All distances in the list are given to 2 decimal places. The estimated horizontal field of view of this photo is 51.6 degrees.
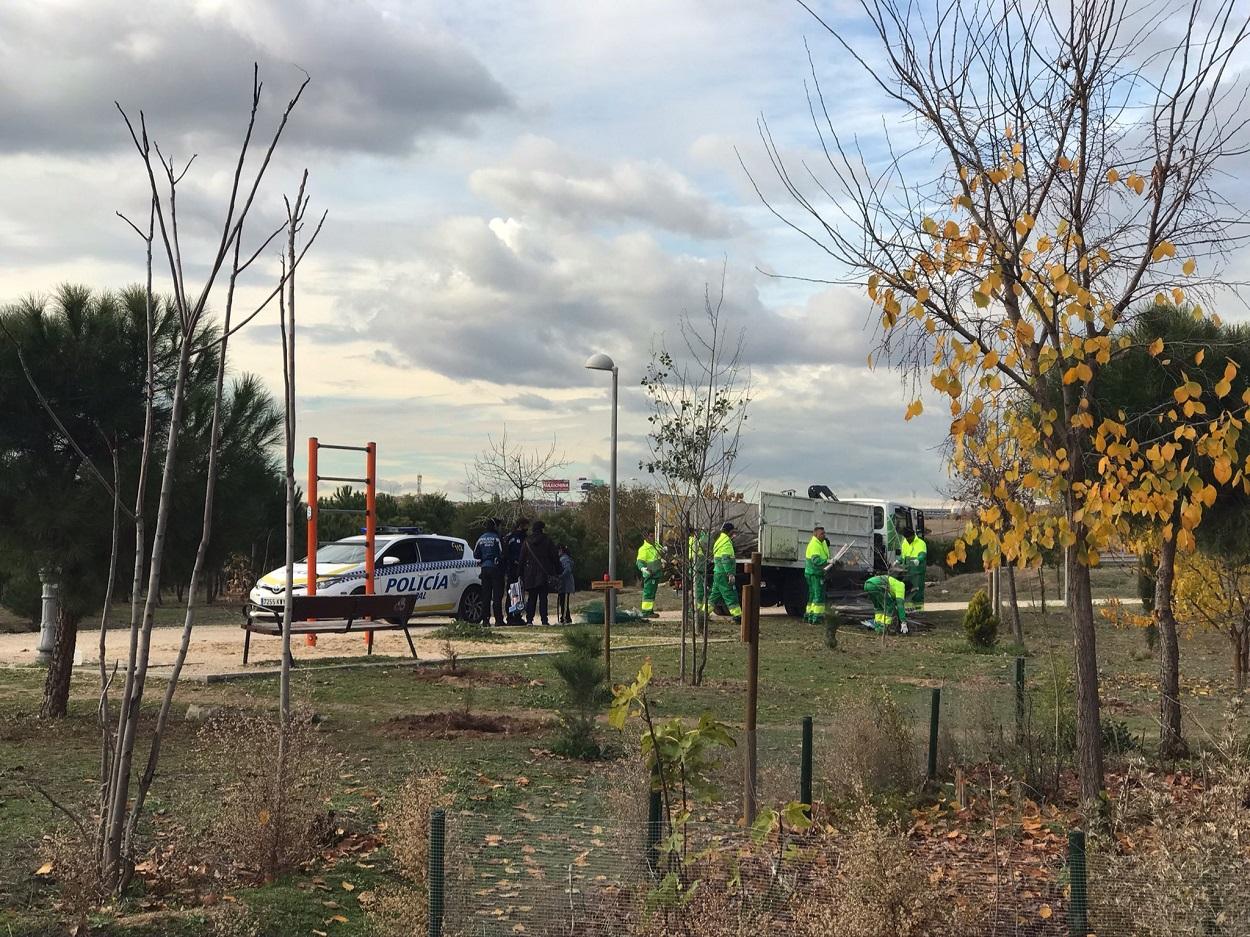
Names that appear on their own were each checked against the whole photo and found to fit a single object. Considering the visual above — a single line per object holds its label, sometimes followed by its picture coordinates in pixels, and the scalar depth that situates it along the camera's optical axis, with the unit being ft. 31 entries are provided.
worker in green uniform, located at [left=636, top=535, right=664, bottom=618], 82.07
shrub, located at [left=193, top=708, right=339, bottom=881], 20.02
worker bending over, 75.36
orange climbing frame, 57.88
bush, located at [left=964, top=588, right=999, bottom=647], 66.33
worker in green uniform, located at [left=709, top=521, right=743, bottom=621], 77.56
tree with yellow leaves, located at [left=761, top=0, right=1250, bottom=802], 20.03
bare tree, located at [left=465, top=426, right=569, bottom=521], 123.65
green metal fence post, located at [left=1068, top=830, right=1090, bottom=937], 15.93
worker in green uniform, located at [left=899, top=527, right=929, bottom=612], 87.10
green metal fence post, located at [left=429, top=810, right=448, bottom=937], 16.46
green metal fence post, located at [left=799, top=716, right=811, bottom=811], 23.97
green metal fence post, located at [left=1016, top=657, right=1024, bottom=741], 28.60
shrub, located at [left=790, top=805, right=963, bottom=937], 15.23
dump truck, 85.76
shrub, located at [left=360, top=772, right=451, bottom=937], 16.99
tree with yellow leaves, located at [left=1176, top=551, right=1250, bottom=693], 44.01
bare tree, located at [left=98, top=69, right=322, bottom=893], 18.56
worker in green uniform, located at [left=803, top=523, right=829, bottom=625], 77.82
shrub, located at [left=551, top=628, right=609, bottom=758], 32.01
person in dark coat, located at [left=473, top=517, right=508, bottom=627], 78.64
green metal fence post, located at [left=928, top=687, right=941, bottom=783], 28.50
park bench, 48.39
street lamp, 73.41
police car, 71.05
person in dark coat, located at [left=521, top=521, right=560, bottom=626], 74.84
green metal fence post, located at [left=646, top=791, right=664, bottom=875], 17.58
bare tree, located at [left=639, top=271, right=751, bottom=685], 50.70
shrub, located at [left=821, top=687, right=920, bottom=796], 26.17
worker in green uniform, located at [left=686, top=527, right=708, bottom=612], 50.88
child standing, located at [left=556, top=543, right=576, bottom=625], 80.45
